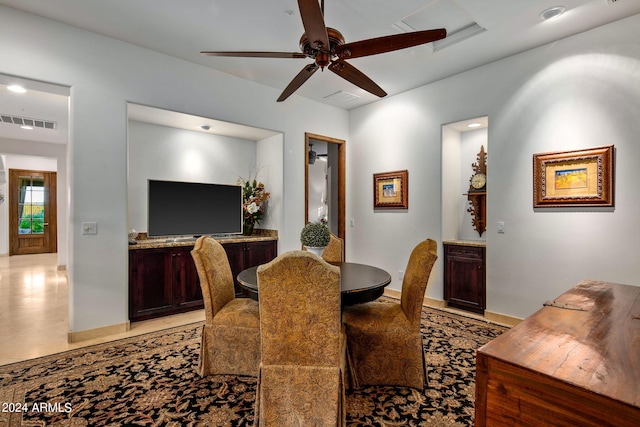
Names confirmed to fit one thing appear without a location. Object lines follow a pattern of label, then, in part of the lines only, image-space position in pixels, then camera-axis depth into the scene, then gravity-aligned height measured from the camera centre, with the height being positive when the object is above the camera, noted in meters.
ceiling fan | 1.78 +1.11
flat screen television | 3.97 +0.09
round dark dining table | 2.08 -0.48
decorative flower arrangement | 4.72 +0.19
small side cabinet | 3.86 -0.77
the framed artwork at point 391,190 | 4.62 +0.39
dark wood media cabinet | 3.56 -0.75
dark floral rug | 1.90 -1.22
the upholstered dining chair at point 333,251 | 3.38 -0.38
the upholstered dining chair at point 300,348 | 1.61 -0.70
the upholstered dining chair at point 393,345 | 2.18 -0.90
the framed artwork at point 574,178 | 2.95 +0.37
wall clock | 4.12 +0.29
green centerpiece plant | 2.59 -0.17
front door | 8.38 +0.10
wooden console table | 0.85 -0.47
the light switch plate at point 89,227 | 3.11 -0.12
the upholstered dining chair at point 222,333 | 2.33 -0.87
